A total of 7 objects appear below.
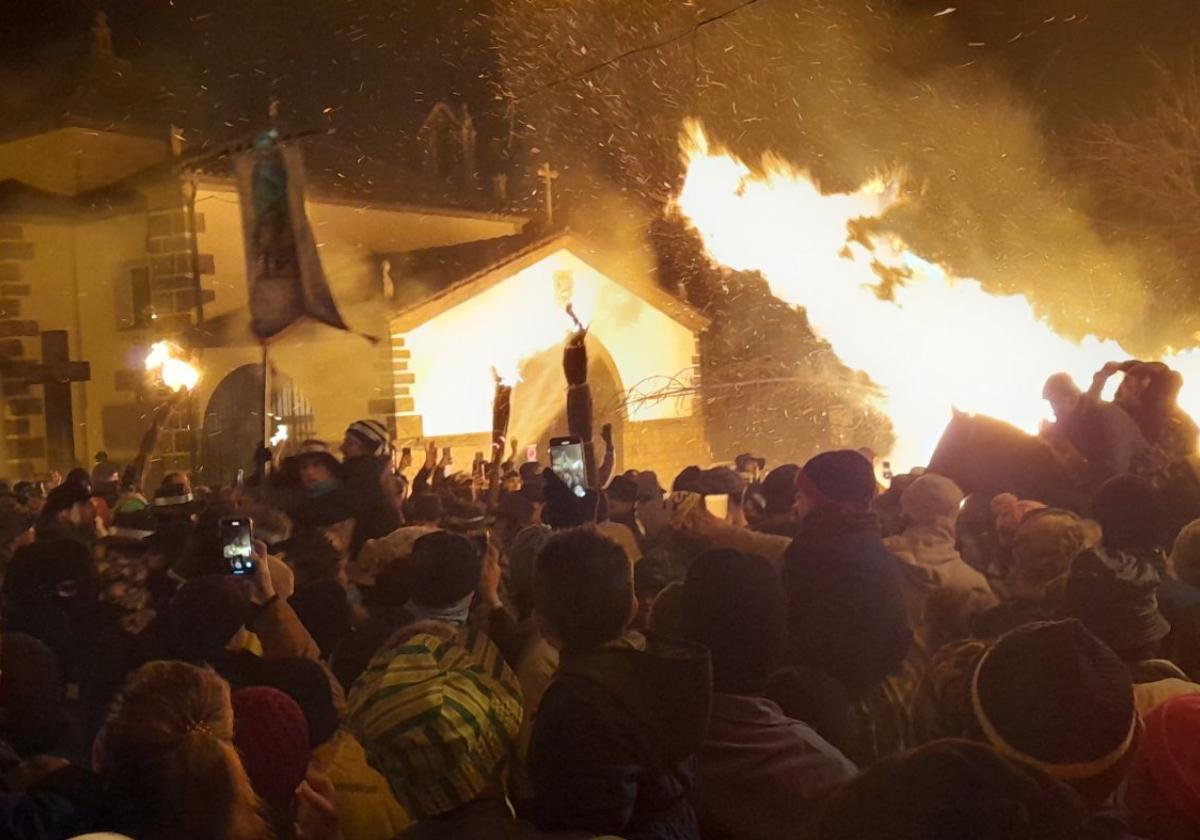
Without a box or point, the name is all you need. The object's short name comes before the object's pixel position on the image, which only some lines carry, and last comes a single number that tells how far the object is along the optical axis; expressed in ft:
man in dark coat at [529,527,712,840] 8.72
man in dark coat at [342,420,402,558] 18.28
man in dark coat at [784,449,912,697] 11.57
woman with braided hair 8.82
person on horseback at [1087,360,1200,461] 18.72
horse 17.20
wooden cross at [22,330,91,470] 43.68
